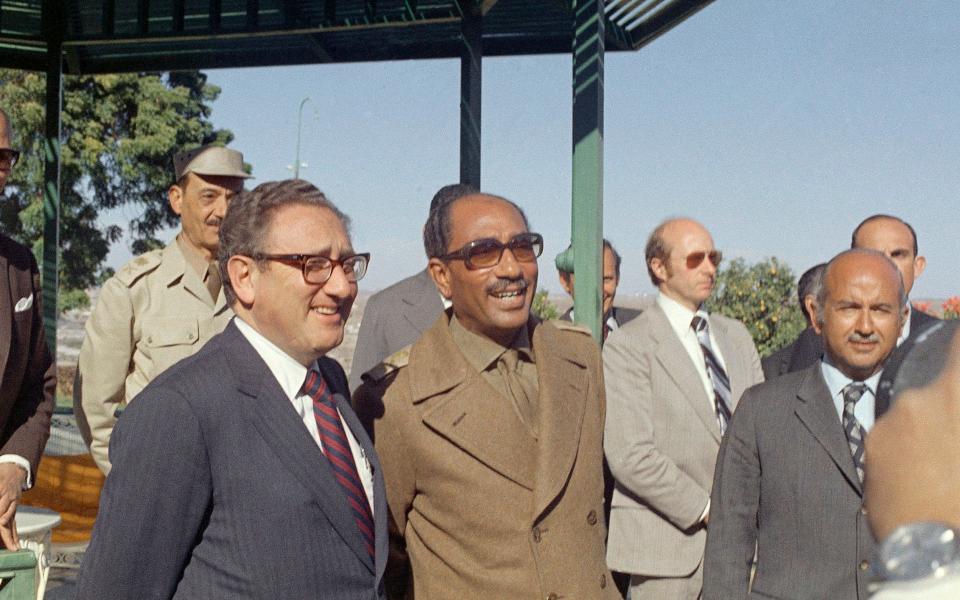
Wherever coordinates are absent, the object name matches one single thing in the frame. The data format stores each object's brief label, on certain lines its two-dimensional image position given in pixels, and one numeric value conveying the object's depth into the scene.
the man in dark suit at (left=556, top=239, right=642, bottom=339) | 6.23
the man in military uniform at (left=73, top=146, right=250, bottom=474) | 3.81
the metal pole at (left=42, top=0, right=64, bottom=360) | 8.99
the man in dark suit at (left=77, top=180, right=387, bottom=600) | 2.02
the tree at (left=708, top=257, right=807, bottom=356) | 15.12
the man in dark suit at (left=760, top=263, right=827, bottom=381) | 5.02
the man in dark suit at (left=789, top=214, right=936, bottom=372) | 4.96
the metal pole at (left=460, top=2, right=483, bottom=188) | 7.86
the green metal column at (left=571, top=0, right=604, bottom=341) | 5.79
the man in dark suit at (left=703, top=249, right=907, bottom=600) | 2.94
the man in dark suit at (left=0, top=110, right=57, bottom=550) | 3.29
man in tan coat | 2.78
